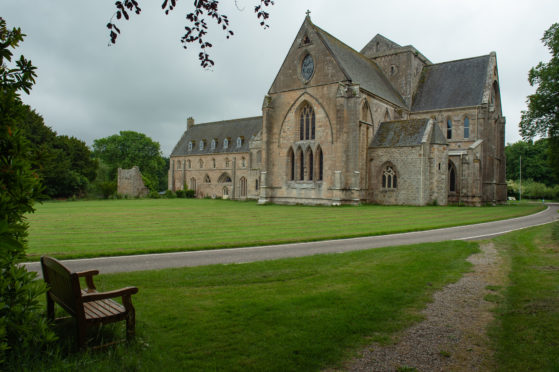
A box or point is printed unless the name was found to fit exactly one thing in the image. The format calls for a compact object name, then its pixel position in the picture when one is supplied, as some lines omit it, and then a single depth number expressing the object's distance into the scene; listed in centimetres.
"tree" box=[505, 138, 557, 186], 7400
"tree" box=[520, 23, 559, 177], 3116
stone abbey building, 3534
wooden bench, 426
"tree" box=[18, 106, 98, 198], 4934
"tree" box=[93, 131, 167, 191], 7669
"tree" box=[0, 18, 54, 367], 354
